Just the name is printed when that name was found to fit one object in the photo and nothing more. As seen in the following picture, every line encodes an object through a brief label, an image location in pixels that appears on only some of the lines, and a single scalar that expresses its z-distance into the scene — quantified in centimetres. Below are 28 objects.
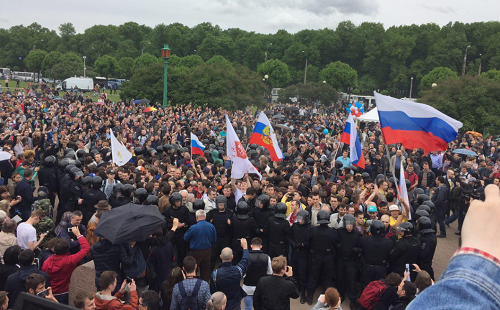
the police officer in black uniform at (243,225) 803
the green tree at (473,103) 2778
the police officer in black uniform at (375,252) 727
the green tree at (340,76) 7038
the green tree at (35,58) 7519
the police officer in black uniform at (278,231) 803
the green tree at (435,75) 5800
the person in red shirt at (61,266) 572
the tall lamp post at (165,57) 2761
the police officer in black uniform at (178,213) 796
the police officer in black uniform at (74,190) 927
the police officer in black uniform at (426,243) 740
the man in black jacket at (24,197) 883
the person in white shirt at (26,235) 642
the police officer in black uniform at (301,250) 793
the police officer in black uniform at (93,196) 860
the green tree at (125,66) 7200
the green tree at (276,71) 6956
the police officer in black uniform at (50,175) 1055
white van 5812
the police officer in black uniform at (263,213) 845
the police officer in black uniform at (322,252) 767
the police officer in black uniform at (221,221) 822
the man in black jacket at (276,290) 550
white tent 2224
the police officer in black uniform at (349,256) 761
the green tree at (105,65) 7312
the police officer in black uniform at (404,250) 727
